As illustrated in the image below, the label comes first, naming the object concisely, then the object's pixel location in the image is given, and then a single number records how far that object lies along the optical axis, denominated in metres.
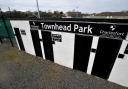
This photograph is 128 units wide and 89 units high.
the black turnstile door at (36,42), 4.62
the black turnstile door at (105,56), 2.86
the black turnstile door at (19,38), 5.56
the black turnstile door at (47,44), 4.21
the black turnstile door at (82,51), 3.29
